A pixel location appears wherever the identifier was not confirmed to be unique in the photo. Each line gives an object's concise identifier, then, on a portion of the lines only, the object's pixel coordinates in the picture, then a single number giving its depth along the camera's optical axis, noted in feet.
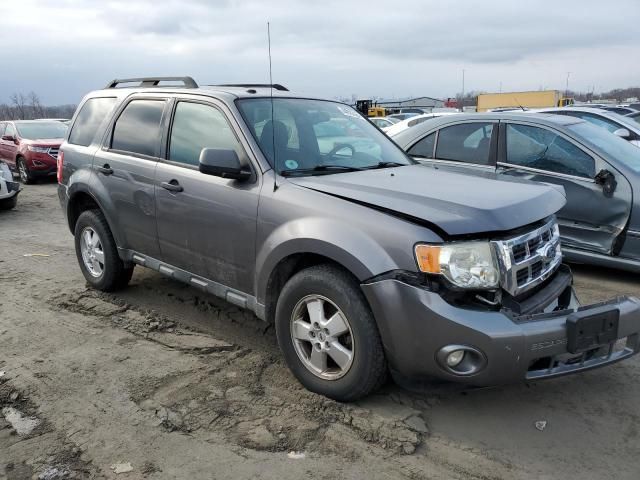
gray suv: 9.20
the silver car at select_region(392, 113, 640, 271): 16.79
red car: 44.68
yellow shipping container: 112.68
